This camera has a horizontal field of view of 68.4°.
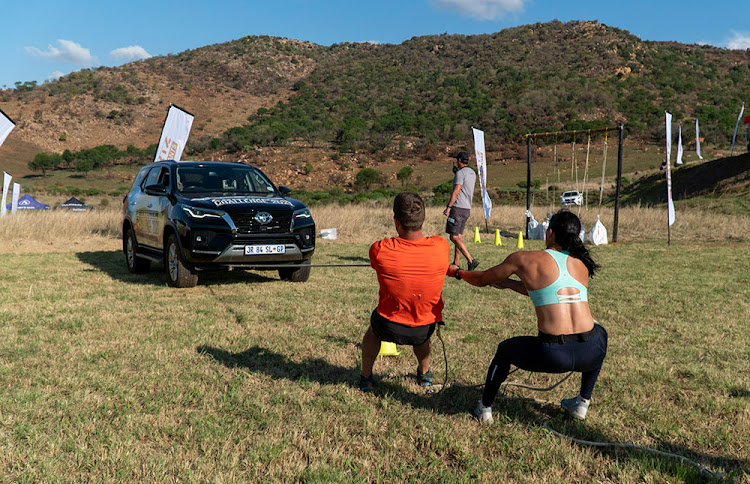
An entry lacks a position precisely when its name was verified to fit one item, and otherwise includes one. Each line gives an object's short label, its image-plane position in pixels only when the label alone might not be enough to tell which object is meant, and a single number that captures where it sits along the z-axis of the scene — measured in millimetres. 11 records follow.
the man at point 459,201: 9461
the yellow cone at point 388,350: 4637
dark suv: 7293
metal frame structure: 14825
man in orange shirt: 3402
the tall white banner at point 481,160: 16703
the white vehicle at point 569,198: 35588
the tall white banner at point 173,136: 13703
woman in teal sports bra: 3008
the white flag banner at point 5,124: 10711
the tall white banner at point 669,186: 13952
